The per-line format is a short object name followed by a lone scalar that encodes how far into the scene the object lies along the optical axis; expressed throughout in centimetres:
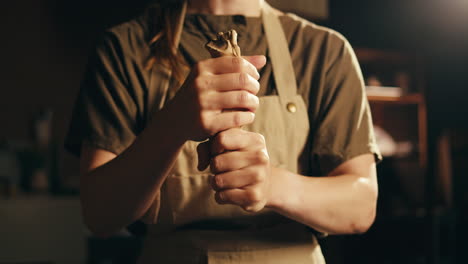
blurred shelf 260
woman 66
